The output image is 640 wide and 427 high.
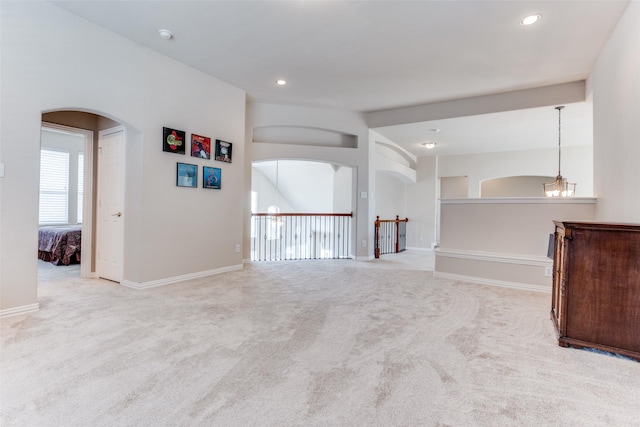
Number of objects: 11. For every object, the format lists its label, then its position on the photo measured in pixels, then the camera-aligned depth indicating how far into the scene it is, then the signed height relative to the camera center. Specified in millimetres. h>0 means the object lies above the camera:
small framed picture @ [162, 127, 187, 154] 4125 +989
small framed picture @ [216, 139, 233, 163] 4863 +1003
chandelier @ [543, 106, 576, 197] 5184 +543
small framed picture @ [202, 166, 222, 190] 4672 +553
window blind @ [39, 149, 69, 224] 7123 +567
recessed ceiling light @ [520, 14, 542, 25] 3131 +2045
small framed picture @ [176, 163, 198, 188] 4320 +537
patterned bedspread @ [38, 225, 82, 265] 5270 -599
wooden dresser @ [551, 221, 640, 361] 2197 -517
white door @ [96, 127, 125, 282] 4141 +108
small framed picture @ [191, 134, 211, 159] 4488 +990
